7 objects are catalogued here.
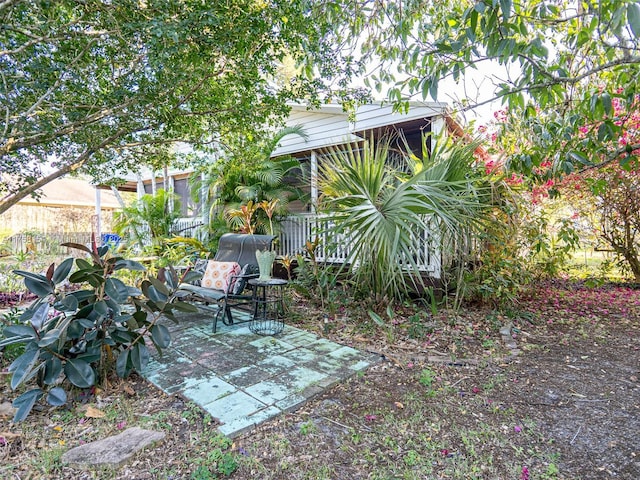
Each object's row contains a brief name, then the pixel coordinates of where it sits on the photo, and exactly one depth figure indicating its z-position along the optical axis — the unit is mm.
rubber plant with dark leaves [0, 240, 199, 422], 2447
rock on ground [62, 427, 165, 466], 1988
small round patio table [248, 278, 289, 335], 4438
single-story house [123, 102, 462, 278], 6242
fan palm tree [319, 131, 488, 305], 3504
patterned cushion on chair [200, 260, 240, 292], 5176
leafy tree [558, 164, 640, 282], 6168
